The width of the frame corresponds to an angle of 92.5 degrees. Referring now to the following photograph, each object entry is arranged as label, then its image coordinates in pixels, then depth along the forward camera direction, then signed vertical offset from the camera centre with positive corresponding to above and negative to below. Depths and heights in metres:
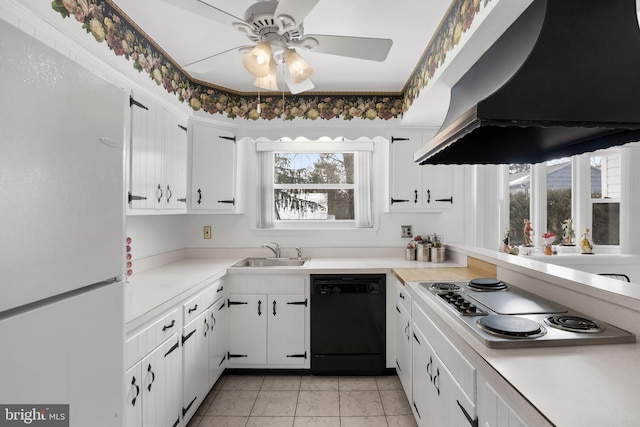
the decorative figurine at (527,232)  3.14 -0.15
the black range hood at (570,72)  1.03 +0.51
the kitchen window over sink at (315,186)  3.29 +0.32
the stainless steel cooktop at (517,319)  1.07 -0.42
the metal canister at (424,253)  2.92 -0.35
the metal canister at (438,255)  2.85 -0.36
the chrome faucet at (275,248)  3.07 -0.33
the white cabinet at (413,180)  2.96 +0.35
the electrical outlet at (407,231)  3.21 -0.15
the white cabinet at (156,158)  1.93 +0.41
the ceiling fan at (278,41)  1.32 +0.88
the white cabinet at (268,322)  2.54 -0.89
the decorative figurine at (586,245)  3.06 -0.28
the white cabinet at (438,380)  1.16 -0.75
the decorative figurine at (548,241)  3.05 -0.24
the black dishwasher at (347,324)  2.52 -0.89
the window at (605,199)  3.15 +0.19
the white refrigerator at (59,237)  0.64 -0.06
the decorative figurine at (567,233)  3.17 -0.16
